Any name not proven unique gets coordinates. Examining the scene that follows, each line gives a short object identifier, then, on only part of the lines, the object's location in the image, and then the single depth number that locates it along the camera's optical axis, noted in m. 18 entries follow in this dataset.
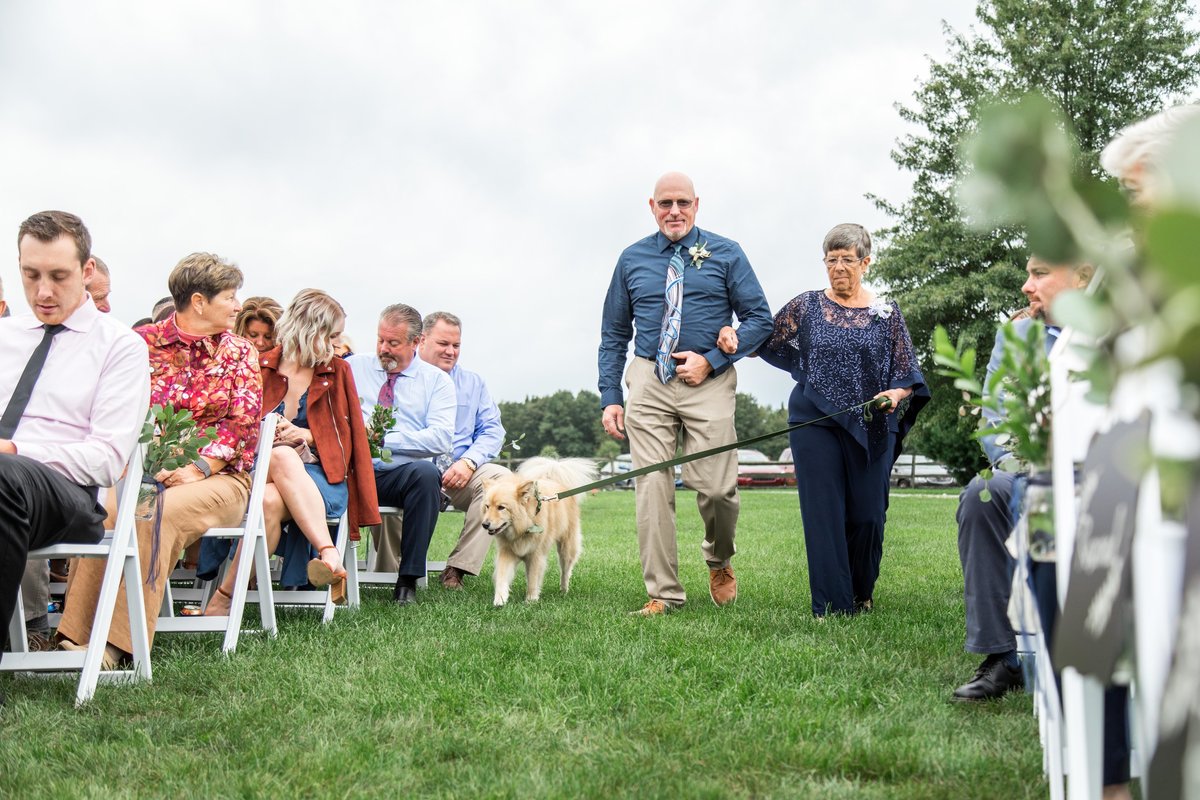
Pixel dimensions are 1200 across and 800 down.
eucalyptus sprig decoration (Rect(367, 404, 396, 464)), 6.78
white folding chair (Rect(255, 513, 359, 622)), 5.68
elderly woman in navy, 5.48
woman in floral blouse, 4.79
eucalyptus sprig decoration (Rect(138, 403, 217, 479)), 4.16
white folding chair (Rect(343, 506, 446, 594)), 6.27
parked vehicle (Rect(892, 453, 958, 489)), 42.16
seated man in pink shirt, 3.74
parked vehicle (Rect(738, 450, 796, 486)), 43.12
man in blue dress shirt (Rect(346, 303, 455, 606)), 7.10
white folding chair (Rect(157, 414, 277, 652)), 4.78
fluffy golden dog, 6.69
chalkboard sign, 1.37
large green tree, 26.47
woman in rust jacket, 5.98
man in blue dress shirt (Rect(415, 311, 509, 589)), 7.48
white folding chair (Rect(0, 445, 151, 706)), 3.76
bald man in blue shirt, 5.96
